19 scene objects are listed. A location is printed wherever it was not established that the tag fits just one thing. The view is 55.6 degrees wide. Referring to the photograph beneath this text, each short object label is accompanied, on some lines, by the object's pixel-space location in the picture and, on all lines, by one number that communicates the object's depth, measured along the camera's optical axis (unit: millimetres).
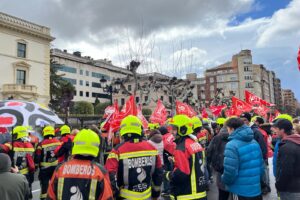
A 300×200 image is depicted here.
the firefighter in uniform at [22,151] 6032
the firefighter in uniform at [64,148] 6848
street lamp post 17078
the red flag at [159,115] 13789
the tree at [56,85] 43438
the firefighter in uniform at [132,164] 3777
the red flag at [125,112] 9242
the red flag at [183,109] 12698
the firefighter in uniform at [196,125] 5417
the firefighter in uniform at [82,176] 3080
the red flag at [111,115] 9844
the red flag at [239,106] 14120
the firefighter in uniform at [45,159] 6906
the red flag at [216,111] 21064
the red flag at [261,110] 15016
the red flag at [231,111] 14698
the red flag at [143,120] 10773
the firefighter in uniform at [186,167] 3924
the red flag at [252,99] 14472
